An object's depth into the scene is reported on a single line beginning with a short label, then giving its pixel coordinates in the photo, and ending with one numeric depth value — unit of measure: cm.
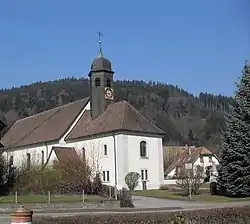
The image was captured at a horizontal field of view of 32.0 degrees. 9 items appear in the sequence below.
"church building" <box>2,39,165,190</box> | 5022
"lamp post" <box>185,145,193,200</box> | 3468
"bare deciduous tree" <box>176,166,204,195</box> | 3619
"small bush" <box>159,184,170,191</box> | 4988
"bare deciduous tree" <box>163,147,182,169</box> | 9644
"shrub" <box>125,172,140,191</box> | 4541
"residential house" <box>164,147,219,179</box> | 8605
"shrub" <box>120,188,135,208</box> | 2781
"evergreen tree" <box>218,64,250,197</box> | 3228
